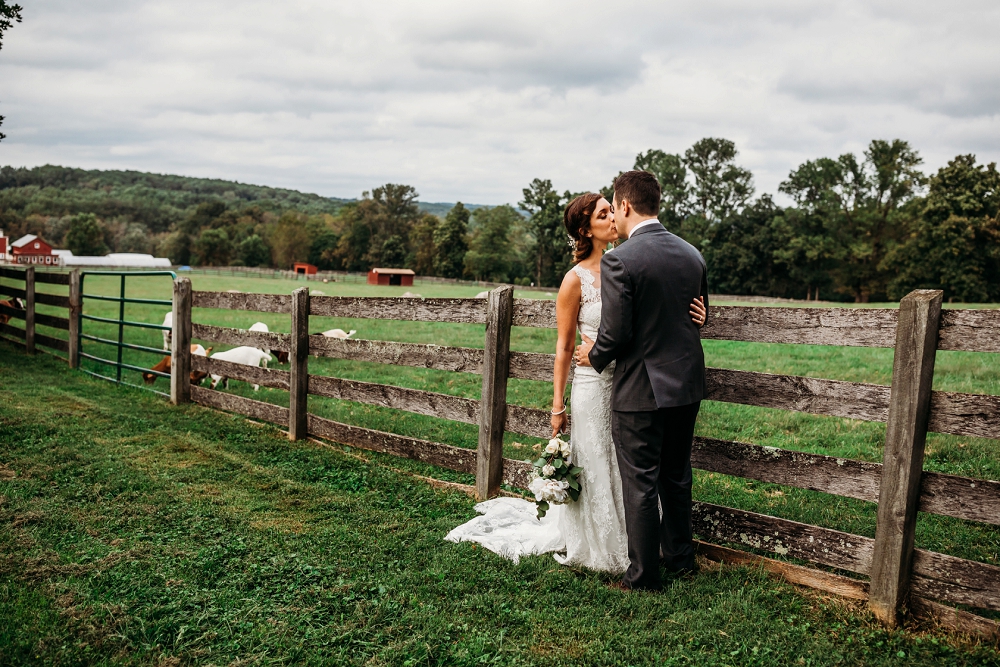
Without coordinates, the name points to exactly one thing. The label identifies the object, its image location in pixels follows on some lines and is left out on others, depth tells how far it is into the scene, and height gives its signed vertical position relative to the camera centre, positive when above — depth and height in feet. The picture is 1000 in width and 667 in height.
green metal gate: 31.39 -4.43
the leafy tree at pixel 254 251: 352.69 +2.19
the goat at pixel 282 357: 41.01 -5.75
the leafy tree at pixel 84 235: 387.55 +5.37
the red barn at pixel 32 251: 320.09 -4.02
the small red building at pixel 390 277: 259.60 -4.66
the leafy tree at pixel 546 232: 258.16 +15.33
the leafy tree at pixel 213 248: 360.28 +2.72
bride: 13.94 -3.36
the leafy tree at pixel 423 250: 323.16 +7.67
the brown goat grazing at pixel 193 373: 31.09 -5.35
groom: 12.55 -1.36
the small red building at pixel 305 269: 301.90 -4.15
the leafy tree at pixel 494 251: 282.77 +8.03
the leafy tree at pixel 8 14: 41.52 +13.34
